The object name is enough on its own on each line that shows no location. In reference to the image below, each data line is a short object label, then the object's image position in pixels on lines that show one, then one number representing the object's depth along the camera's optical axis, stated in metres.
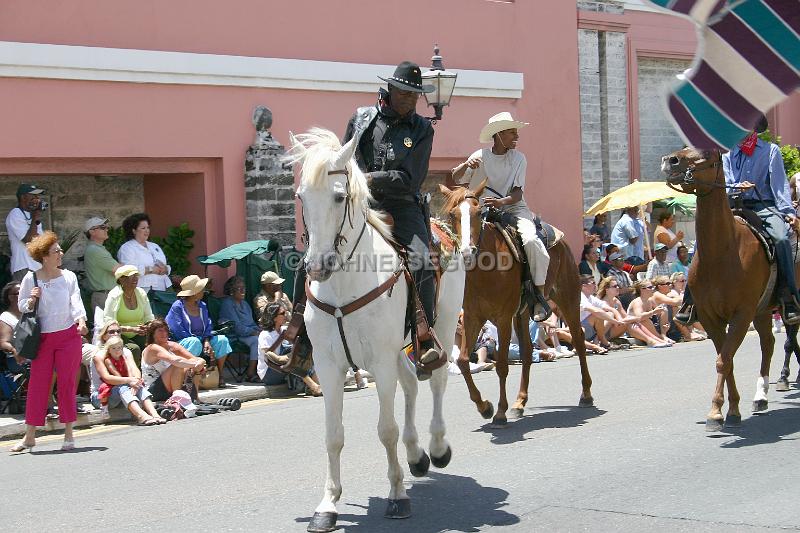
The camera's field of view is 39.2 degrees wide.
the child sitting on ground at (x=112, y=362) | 12.25
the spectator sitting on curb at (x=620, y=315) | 18.05
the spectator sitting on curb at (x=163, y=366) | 12.75
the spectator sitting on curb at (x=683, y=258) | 20.44
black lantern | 15.09
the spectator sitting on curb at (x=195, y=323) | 13.72
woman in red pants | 10.59
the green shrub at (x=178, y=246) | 16.53
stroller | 12.09
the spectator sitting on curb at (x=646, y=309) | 18.17
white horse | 6.74
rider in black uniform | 7.83
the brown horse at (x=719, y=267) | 9.57
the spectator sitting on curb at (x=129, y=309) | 13.09
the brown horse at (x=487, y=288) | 10.21
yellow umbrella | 20.92
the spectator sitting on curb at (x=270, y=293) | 14.87
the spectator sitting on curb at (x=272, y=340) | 13.98
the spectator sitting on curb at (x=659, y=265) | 19.59
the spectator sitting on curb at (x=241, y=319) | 14.62
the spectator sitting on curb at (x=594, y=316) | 17.55
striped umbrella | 4.43
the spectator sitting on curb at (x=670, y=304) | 18.67
